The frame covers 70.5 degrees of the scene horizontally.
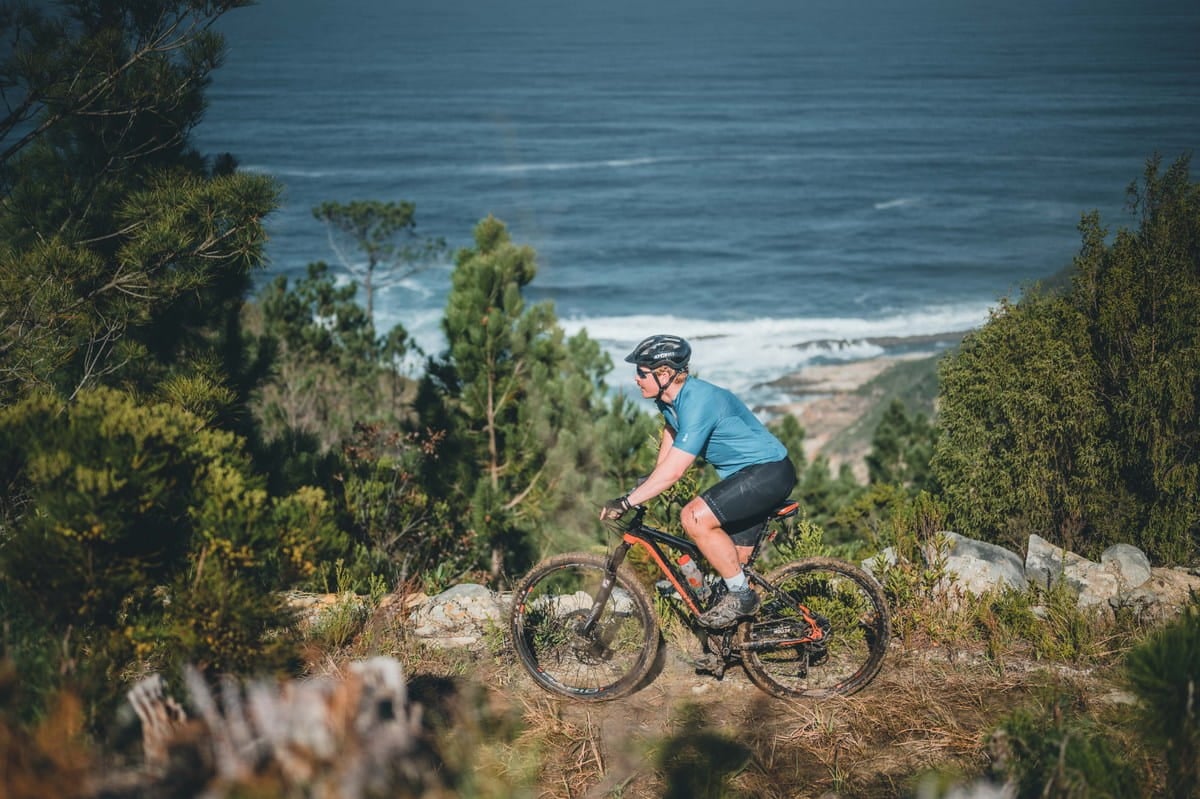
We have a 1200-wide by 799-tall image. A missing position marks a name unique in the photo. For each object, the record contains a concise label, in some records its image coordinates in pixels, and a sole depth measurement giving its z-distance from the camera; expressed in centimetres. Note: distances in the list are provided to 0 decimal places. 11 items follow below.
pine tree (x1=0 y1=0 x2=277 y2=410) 690
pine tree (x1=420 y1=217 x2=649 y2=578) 1562
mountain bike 509
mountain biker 472
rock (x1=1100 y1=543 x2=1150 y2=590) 686
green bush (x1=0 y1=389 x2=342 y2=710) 338
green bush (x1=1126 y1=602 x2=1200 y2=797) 291
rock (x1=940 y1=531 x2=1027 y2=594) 635
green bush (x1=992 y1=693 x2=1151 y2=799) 299
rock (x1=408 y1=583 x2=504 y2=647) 605
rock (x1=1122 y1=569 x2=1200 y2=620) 605
